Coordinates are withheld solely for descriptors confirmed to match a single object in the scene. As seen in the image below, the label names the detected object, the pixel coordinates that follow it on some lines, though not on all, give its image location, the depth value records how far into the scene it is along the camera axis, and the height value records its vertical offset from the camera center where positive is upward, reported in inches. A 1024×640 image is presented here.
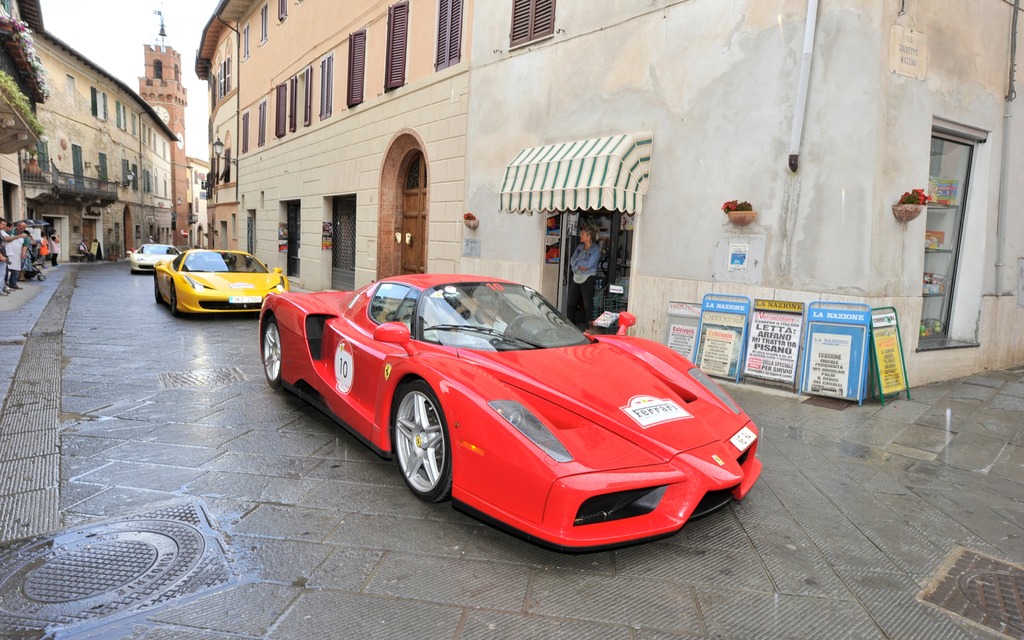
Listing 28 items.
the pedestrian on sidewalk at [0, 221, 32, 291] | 538.0 -17.1
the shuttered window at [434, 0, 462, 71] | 432.5 +158.7
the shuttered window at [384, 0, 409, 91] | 494.3 +168.7
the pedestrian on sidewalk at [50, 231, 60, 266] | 1004.4 -18.6
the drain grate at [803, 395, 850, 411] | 219.1 -44.1
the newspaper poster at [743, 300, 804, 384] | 238.5 -26.2
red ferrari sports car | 99.1 -28.3
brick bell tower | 2417.6 +588.1
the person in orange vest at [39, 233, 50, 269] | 740.6 -12.1
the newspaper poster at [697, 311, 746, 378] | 251.7 -28.8
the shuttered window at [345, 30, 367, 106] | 556.7 +170.0
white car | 888.9 -19.5
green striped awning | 286.0 +43.4
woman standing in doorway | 331.0 +0.0
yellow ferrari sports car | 382.9 -22.2
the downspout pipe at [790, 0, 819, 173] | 232.5 +75.2
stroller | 648.4 -30.1
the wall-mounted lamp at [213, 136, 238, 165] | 999.0 +162.4
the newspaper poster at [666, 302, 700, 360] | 268.1 -24.6
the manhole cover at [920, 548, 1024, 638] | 91.7 -48.4
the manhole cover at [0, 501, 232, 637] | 85.4 -50.4
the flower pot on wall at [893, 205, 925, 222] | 225.1 +26.0
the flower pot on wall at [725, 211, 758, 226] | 250.8 +23.4
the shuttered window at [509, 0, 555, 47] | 358.0 +144.0
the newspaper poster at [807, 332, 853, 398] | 224.8 -31.3
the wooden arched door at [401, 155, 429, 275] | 498.3 +33.2
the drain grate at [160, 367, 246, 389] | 217.2 -48.0
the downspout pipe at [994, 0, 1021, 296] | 270.8 +50.9
